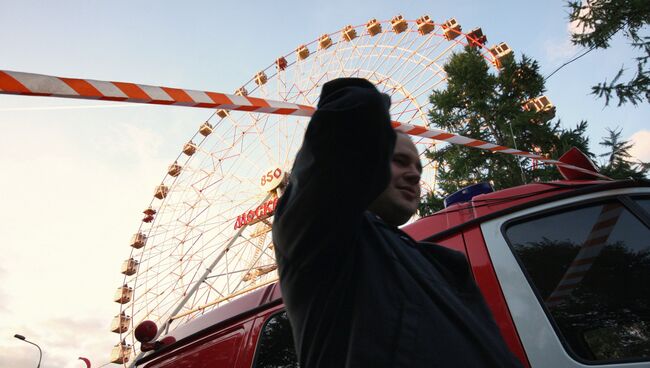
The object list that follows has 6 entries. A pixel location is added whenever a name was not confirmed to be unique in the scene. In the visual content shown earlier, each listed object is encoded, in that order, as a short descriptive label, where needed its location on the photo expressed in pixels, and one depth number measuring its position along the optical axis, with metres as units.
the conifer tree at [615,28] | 8.09
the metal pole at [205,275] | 11.10
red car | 1.38
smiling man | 0.67
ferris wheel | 11.62
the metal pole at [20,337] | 12.83
